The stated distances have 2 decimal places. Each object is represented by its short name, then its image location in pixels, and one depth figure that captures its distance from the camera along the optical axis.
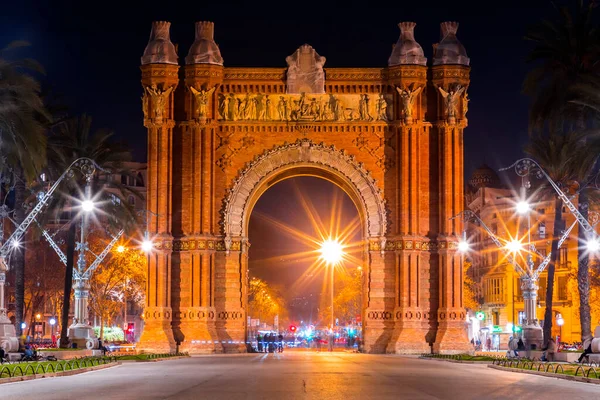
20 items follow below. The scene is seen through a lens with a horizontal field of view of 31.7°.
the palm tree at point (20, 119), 38.47
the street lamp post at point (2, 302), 39.59
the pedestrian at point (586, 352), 38.44
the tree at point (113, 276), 76.69
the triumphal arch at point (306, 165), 56.03
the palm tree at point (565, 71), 45.69
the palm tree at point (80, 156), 50.75
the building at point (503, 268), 90.81
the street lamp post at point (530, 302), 46.16
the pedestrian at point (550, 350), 44.00
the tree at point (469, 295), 93.12
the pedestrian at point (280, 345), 66.10
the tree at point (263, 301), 126.75
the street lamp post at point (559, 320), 73.13
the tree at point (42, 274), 83.51
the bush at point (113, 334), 93.91
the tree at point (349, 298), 112.09
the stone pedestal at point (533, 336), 46.50
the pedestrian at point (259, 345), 65.25
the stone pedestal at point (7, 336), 39.44
